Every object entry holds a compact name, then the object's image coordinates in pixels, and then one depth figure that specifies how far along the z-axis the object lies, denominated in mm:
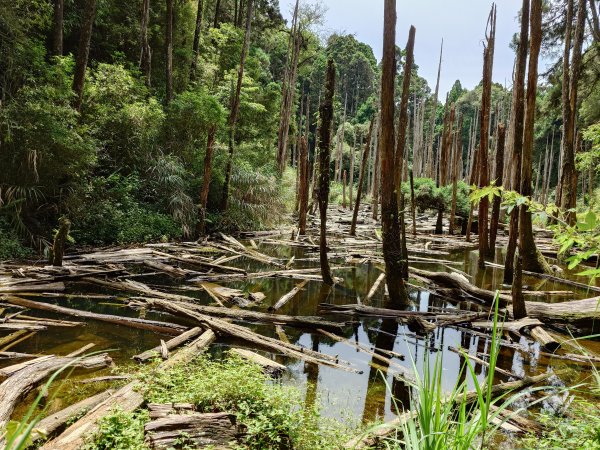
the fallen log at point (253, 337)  5282
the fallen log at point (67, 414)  3113
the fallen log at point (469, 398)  3147
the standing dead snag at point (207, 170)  13844
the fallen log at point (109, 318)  6045
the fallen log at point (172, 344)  4746
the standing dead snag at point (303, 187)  14941
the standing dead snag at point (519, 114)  6625
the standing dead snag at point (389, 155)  7098
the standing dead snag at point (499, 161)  10766
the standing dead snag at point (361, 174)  17014
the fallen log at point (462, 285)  7895
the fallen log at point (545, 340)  5952
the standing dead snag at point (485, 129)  11328
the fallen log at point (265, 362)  4883
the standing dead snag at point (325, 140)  8266
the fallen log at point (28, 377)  3315
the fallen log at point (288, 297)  7406
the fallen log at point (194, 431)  2928
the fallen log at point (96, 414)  2838
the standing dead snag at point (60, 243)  8219
